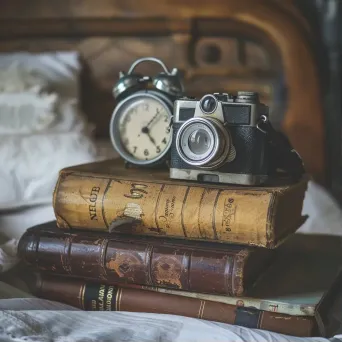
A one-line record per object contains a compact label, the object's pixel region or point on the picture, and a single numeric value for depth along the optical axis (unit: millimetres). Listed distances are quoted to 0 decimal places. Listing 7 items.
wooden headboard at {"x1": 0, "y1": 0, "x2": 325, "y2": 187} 1384
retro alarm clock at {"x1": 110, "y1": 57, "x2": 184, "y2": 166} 912
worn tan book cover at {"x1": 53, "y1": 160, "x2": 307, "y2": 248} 699
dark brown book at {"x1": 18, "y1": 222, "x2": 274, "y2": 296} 695
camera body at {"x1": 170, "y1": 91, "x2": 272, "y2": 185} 742
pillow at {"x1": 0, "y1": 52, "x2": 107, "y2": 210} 1119
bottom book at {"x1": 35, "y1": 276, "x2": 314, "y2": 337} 690
